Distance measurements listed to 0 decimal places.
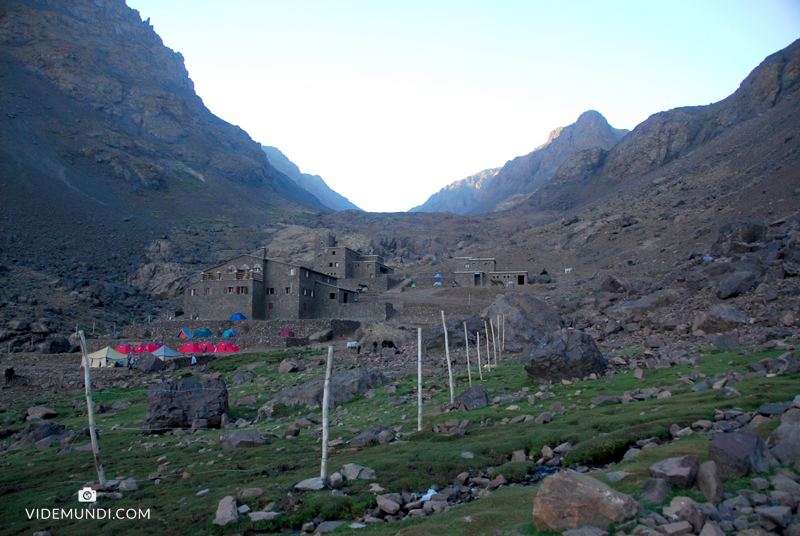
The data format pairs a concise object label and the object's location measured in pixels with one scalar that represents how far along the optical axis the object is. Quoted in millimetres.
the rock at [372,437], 16953
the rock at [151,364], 38162
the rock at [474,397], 21047
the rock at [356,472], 12555
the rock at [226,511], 10211
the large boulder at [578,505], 7652
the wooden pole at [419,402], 18330
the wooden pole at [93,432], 13602
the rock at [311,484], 11836
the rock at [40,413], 27094
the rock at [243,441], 17453
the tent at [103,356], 41553
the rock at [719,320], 25389
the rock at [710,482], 8000
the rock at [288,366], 34000
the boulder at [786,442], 8758
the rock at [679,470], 8609
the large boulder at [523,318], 36125
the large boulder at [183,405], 22750
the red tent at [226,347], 44219
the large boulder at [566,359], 22734
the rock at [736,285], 29531
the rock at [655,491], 8250
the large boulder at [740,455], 8516
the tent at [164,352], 41656
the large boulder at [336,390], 25766
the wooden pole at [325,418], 12308
